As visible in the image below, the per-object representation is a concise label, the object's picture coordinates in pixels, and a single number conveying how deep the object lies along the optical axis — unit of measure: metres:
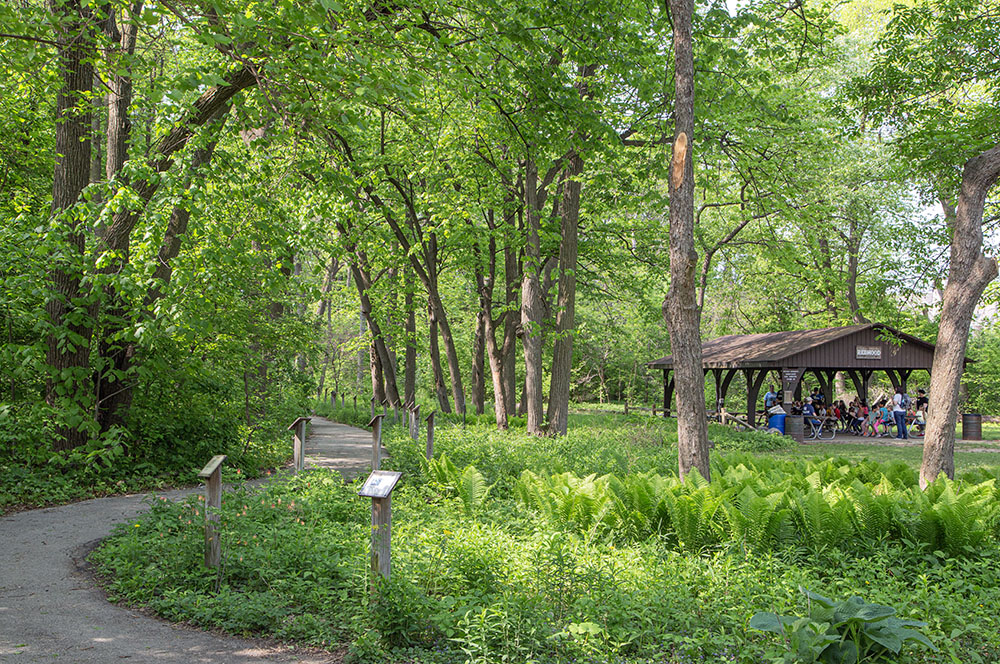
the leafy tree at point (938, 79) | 10.41
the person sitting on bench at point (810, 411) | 23.28
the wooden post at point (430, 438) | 10.70
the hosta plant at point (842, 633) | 3.80
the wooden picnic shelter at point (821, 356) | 22.14
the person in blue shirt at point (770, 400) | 25.12
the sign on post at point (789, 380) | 22.25
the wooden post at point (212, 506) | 5.50
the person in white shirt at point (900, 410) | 22.98
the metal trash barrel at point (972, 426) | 23.39
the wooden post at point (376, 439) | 9.29
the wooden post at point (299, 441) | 8.99
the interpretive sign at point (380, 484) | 4.51
